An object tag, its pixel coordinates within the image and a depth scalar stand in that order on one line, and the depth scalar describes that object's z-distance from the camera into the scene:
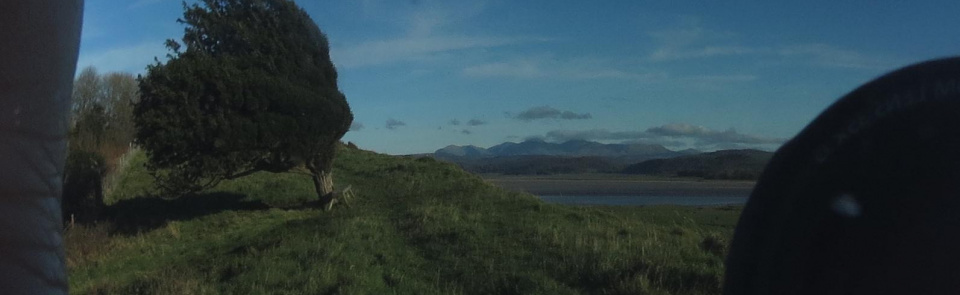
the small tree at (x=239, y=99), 23.06
